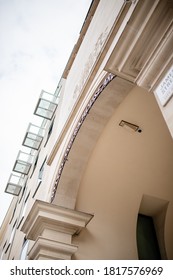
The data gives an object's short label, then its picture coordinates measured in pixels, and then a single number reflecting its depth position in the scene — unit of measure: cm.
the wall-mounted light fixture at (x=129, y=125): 466
